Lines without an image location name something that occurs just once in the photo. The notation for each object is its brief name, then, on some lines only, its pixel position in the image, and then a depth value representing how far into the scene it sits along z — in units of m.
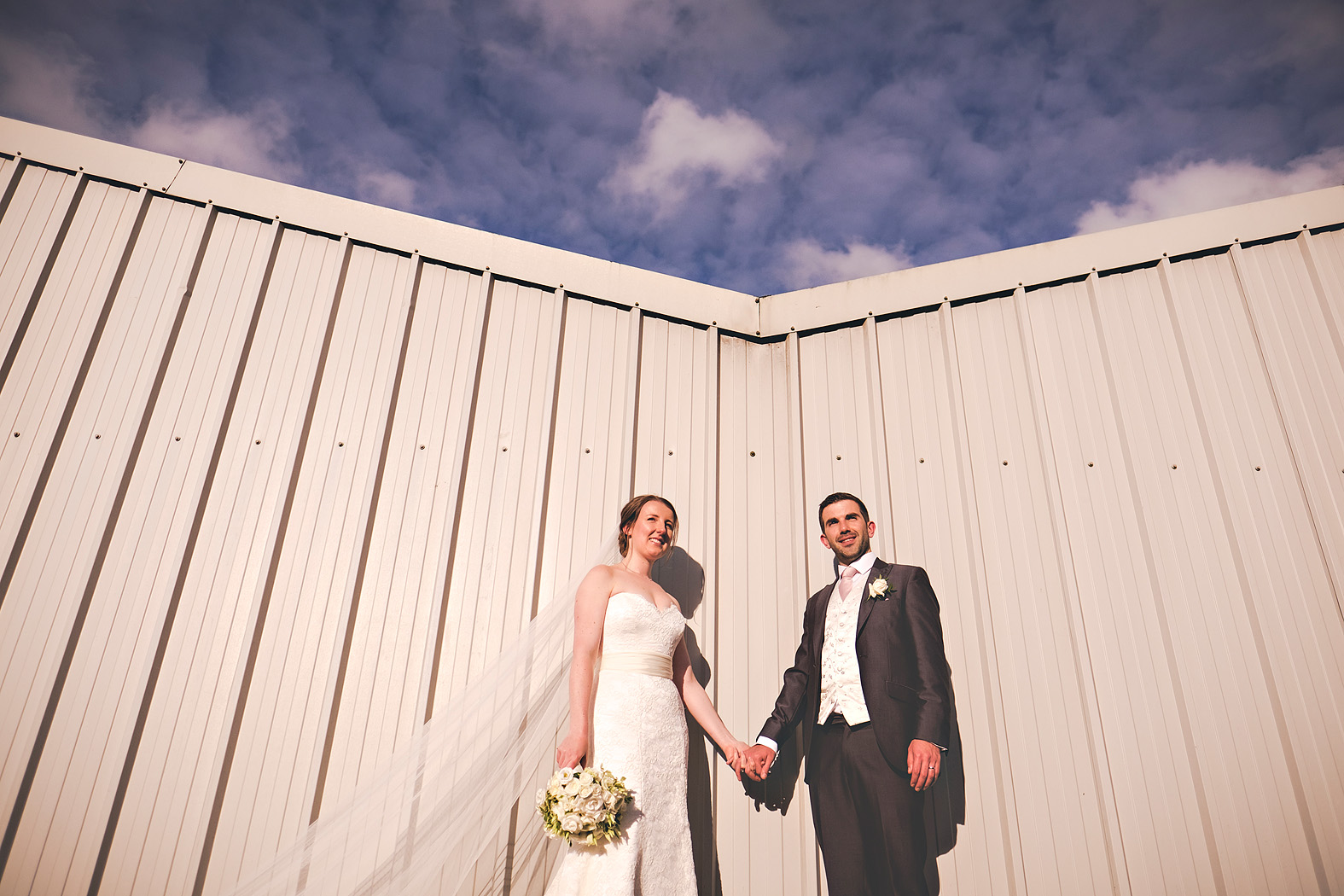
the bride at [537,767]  2.96
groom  3.07
